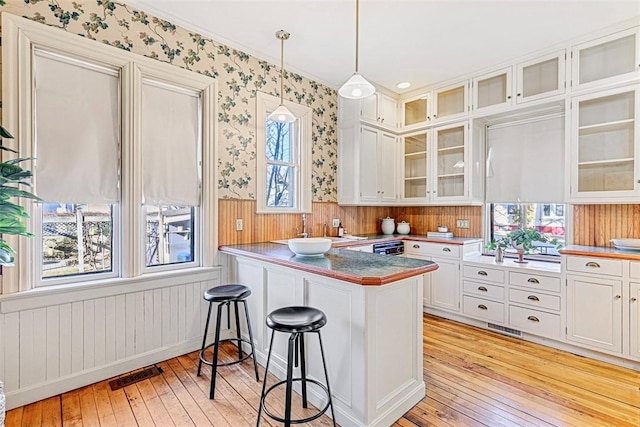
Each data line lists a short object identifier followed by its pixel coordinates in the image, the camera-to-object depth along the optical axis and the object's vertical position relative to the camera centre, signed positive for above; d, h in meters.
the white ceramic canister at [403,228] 4.37 -0.22
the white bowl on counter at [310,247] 2.32 -0.26
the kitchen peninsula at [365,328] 1.71 -0.68
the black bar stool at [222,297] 2.09 -0.60
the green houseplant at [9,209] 1.52 +0.02
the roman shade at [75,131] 2.10 +0.59
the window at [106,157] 2.04 +0.42
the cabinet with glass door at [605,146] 2.65 +0.60
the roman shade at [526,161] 3.29 +0.58
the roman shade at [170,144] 2.54 +0.58
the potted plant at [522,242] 3.13 -0.30
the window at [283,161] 3.23 +0.58
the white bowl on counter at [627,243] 2.61 -0.26
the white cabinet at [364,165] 3.83 +0.61
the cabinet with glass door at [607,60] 2.62 +1.36
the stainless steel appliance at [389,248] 3.63 -0.43
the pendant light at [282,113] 2.67 +0.86
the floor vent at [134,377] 2.22 -1.23
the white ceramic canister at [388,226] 4.37 -0.19
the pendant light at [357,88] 2.13 +0.87
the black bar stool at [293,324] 1.57 -0.58
